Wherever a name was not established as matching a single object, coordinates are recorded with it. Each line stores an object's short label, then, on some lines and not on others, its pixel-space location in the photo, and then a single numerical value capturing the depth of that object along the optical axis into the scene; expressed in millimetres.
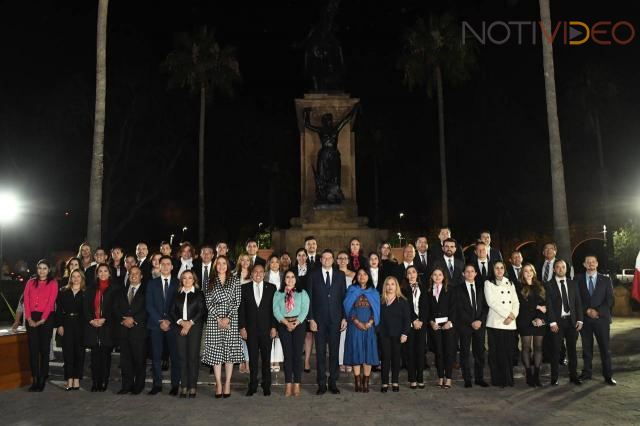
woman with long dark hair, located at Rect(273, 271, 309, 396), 8125
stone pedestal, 13641
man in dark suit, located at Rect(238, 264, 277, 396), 8164
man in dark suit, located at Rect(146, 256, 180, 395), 8227
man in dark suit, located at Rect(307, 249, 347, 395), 8367
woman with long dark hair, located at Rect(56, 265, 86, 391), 8562
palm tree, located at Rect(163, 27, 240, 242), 28984
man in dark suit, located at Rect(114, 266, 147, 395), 8344
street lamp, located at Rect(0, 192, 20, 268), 16031
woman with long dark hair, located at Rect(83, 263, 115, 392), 8445
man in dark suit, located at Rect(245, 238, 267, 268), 9891
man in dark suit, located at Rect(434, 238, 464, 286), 9484
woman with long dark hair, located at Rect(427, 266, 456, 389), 8414
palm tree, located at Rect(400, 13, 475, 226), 28375
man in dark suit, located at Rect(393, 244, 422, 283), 9336
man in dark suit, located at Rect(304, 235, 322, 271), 9943
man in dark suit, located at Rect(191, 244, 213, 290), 9539
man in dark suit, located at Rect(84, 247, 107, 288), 9758
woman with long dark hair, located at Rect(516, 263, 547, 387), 8445
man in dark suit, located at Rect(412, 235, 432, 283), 9781
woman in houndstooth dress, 7992
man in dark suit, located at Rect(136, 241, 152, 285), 9953
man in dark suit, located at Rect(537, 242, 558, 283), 9516
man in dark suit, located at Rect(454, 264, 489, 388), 8508
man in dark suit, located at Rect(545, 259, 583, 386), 8609
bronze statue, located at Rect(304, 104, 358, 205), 13758
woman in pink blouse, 8625
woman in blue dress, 8172
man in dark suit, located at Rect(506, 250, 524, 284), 9492
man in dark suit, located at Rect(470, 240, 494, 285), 9328
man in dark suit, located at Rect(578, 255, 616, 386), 8727
